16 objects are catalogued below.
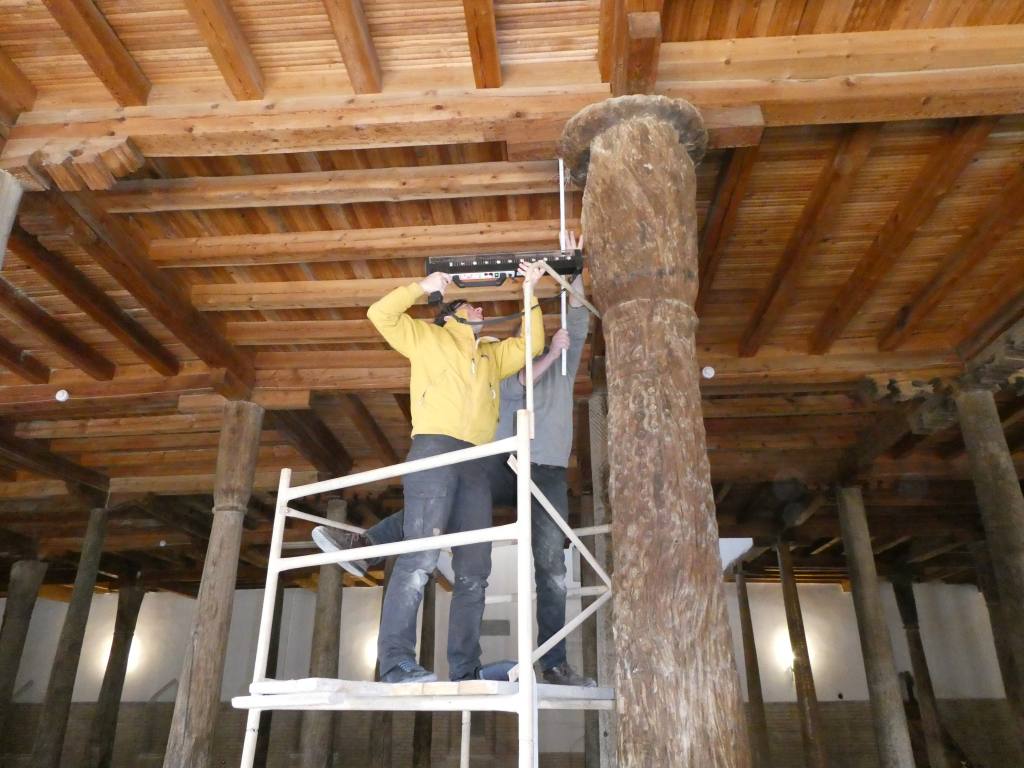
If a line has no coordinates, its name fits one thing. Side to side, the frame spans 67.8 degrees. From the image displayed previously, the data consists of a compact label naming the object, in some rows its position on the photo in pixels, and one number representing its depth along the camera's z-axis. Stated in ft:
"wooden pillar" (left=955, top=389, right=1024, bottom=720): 21.98
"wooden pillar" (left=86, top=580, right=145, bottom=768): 51.98
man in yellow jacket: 10.86
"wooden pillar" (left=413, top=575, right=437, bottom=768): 39.58
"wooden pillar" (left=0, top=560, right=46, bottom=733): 43.24
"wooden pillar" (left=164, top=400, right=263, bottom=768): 21.95
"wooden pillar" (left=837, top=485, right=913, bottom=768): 29.84
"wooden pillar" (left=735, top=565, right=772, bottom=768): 49.06
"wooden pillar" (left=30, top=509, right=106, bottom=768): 39.55
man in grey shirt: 12.48
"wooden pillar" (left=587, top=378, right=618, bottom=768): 18.49
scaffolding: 8.45
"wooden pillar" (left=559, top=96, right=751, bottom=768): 8.56
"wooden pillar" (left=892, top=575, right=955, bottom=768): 50.16
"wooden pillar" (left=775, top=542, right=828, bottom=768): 45.03
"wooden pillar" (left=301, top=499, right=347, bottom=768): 31.78
